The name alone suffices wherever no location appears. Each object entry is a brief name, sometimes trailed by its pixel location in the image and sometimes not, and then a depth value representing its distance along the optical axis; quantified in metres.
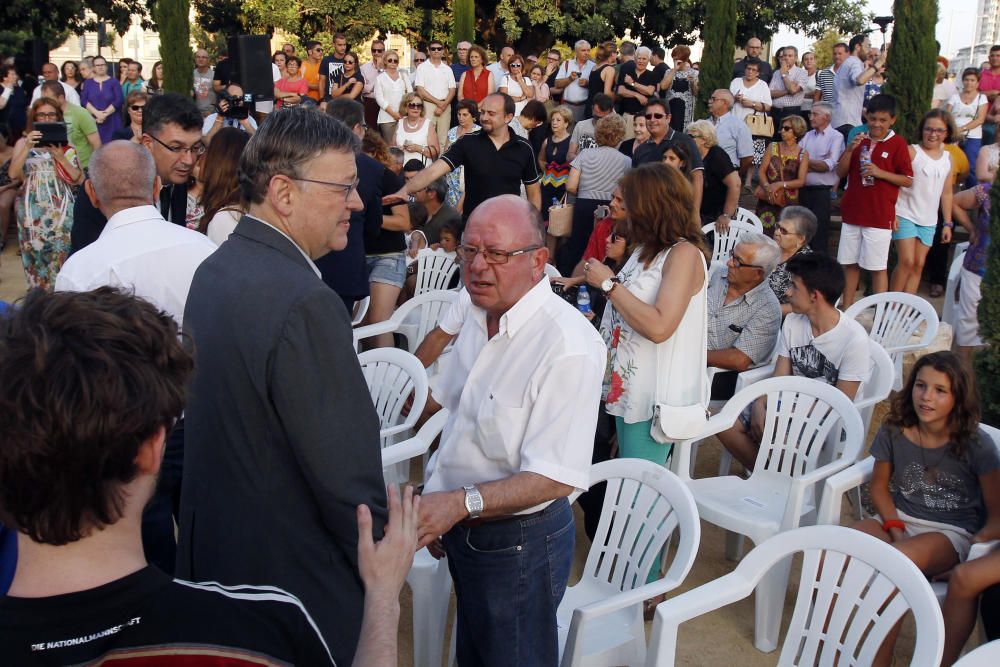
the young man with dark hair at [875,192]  6.41
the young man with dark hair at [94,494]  0.96
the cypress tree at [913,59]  7.80
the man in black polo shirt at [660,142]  6.13
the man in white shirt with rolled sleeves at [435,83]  11.09
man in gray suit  1.50
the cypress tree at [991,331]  4.23
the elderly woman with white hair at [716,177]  6.72
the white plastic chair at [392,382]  3.82
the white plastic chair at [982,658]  1.86
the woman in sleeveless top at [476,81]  11.07
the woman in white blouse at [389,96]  11.01
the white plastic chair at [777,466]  3.18
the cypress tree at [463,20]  15.85
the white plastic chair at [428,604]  2.77
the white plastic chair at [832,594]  2.18
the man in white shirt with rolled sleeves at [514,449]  1.92
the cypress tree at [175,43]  12.59
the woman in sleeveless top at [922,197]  6.52
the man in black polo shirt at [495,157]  5.88
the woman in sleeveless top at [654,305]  2.81
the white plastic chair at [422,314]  5.09
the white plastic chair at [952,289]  6.11
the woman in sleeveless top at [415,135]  9.04
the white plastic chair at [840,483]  3.11
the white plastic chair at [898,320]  5.00
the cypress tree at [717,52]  10.09
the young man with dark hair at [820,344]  3.99
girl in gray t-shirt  2.91
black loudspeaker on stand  7.17
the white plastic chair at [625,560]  2.36
